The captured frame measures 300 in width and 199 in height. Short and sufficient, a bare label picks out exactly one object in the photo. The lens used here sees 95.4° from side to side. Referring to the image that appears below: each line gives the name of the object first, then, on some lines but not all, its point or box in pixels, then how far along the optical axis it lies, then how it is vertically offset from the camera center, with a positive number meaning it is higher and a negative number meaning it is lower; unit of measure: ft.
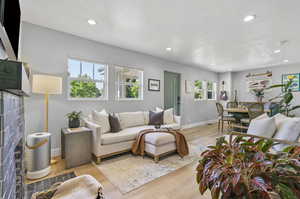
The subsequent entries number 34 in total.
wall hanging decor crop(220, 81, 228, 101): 22.55 +0.80
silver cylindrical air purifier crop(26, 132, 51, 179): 6.48 -2.76
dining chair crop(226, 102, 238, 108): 20.62 -0.88
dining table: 15.55 -1.87
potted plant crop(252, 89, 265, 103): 18.74 +0.65
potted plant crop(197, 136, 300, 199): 2.04 -1.25
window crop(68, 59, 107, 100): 10.07 +1.50
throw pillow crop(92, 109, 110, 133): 9.07 -1.41
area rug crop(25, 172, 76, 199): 5.60 -3.79
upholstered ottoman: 8.30 -2.87
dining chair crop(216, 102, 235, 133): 15.59 -2.14
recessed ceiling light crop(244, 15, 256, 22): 7.31 +4.43
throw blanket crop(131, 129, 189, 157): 9.02 -2.99
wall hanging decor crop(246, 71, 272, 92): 19.05 +2.67
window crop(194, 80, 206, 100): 19.93 +1.35
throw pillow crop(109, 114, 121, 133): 9.44 -1.75
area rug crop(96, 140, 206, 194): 6.34 -3.85
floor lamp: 7.45 +0.79
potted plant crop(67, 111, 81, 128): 8.71 -1.29
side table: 7.53 -2.69
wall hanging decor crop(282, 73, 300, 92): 16.80 +2.20
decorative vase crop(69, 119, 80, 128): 8.71 -1.56
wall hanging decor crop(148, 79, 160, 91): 14.30 +1.53
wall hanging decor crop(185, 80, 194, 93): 18.12 +1.72
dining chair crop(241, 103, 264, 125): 12.58 -1.07
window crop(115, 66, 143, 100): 12.32 +1.49
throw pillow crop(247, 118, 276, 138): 6.59 -1.43
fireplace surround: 2.01 -0.86
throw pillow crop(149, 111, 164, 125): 11.88 -1.68
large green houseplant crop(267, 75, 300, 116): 8.64 +0.11
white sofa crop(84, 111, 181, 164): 8.05 -2.39
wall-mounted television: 2.21 +1.61
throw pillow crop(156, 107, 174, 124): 12.44 -1.63
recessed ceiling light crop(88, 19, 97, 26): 7.93 +4.58
